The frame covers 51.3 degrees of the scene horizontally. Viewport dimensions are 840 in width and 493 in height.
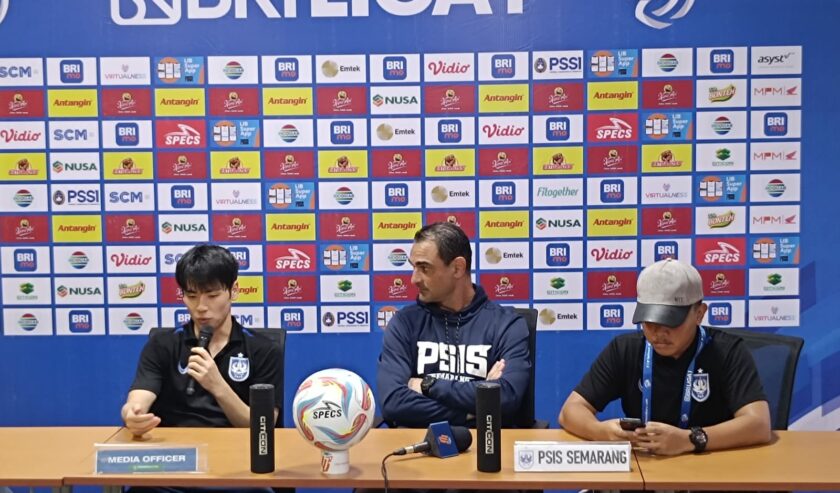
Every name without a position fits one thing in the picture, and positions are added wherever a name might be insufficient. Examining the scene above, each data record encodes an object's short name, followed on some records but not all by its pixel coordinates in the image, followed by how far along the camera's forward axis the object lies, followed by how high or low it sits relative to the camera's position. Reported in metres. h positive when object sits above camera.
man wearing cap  2.59 -0.54
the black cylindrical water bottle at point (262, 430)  2.41 -0.59
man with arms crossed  3.10 -0.45
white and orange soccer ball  2.32 -0.52
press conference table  2.31 -0.70
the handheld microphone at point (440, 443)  2.53 -0.67
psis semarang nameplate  2.38 -0.66
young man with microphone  2.98 -0.48
